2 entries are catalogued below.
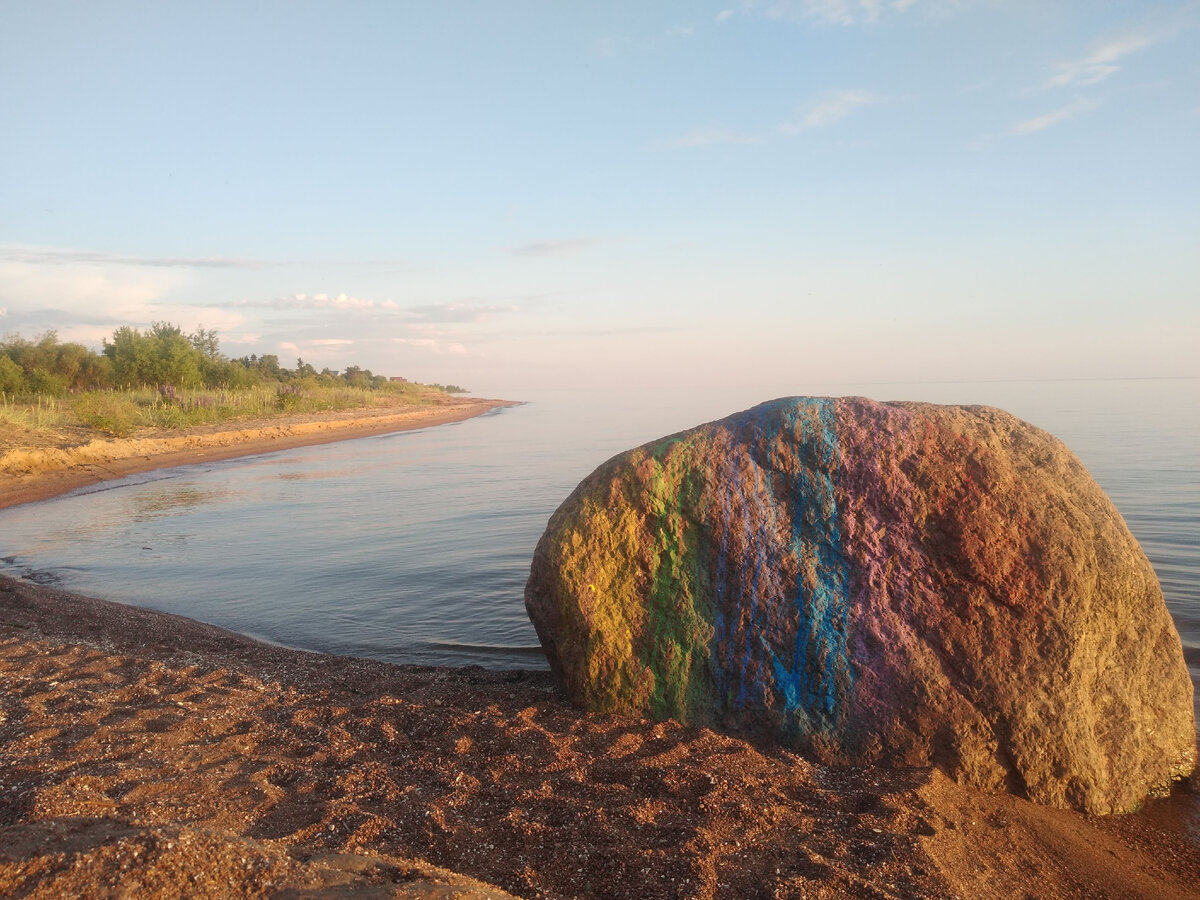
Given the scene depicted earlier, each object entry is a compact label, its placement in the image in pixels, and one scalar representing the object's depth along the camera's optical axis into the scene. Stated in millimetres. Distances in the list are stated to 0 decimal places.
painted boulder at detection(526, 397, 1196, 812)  4184
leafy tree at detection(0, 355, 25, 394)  31438
